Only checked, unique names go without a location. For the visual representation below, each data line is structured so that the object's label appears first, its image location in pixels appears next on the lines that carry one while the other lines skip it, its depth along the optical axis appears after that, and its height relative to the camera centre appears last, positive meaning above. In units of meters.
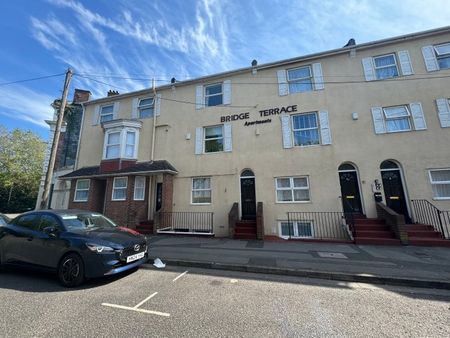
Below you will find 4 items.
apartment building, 9.82 +3.39
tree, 24.56 +5.49
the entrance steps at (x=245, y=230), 9.98 -0.98
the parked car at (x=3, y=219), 7.62 -0.23
